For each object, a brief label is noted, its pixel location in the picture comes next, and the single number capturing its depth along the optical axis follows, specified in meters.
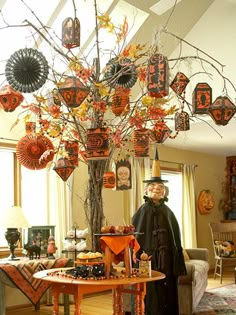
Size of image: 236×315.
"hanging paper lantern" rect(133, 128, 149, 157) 3.10
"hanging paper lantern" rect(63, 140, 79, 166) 2.82
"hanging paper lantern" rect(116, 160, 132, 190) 3.08
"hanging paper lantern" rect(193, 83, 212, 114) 3.17
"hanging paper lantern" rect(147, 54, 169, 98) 2.52
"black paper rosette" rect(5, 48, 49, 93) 2.50
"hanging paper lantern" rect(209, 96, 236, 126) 3.08
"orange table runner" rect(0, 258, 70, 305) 4.62
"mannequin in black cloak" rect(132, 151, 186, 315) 4.14
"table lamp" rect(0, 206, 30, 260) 4.88
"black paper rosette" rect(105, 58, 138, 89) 2.67
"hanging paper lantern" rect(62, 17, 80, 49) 2.66
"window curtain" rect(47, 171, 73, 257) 6.04
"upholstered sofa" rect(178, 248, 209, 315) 4.89
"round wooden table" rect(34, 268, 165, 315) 2.46
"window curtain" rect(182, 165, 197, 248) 8.44
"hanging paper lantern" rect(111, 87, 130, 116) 2.69
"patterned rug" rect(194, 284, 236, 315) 5.31
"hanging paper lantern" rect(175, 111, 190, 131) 3.33
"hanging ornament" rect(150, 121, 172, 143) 3.13
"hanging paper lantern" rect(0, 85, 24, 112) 2.86
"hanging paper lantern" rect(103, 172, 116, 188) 2.95
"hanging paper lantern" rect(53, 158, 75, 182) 3.01
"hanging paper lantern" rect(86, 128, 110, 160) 2.46
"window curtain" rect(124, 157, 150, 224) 7.13
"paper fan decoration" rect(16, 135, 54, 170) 3.04
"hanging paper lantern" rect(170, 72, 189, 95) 3.09
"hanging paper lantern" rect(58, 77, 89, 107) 2.39
